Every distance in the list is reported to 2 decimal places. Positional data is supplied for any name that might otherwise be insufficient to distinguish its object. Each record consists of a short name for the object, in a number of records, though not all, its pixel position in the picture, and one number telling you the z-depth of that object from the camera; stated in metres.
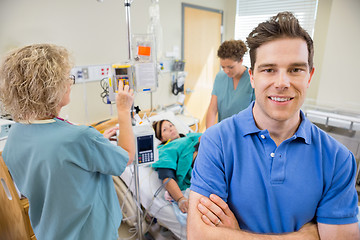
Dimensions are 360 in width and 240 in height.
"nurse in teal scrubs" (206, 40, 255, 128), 1.90
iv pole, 1.41
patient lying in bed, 1.68
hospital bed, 1.67
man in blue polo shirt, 0.80
